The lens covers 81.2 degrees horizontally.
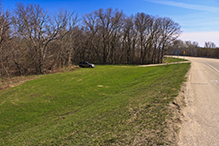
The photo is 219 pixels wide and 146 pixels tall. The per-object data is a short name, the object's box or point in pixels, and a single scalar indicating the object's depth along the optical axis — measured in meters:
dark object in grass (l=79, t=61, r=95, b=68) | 34.47
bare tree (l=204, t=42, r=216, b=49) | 106.84
